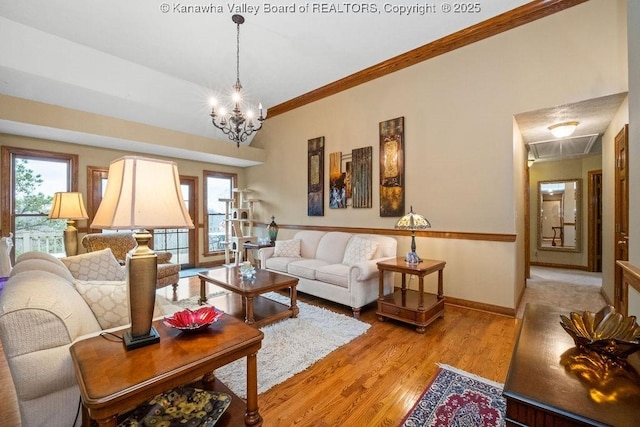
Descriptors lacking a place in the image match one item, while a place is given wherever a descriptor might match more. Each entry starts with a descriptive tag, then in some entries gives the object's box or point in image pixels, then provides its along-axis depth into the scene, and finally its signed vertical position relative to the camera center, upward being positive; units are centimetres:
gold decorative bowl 90 -43
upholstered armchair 369 -51
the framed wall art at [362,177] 436 +59
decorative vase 596 -39
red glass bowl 137 -55
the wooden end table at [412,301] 281 -99
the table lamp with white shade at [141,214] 116 +0
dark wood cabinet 71 -51
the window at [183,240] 573 -58
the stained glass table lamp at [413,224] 310 -13
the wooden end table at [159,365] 94 -61
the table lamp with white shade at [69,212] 316 +1
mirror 583 -5
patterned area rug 159 -120
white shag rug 201 -119
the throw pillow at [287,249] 452 -60
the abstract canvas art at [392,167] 399 +68
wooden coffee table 282 -85
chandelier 316 +130
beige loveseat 114 -56
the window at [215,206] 637 +15
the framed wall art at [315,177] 510 +69
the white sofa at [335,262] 321 -72
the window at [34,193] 408 +31
